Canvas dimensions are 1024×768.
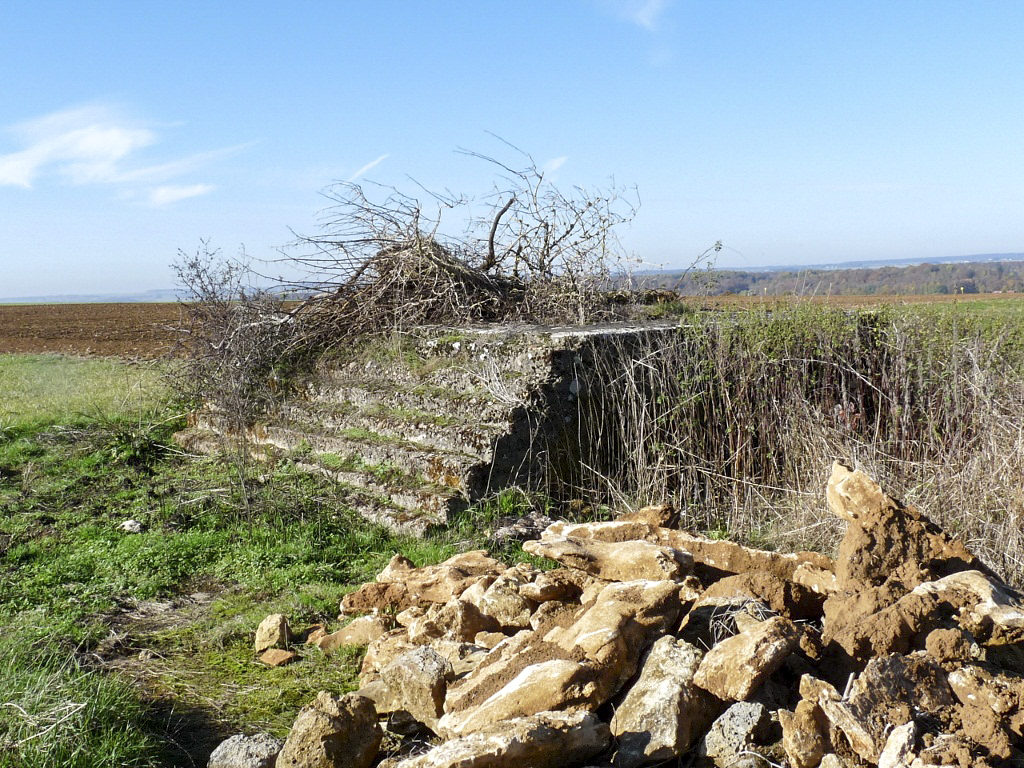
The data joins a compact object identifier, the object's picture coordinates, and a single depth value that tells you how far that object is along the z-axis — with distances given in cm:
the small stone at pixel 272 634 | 442
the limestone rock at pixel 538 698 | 302
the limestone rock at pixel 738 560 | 409
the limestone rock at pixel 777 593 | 363
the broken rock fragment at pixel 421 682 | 330
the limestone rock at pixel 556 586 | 408
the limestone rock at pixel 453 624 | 397
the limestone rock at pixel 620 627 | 318
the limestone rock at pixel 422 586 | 456
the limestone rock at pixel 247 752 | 307
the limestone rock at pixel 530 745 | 264
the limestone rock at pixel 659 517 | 479
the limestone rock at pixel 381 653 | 397
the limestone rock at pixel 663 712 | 291
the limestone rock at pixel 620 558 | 404
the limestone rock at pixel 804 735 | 268
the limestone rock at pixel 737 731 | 289
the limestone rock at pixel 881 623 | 317
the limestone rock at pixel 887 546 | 367
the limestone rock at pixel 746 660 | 296
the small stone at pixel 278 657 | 430
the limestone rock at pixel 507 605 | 402
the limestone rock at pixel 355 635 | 439
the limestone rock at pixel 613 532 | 459
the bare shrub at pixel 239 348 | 865
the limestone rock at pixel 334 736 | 292
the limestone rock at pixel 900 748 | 247
